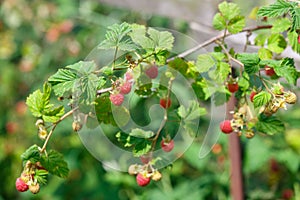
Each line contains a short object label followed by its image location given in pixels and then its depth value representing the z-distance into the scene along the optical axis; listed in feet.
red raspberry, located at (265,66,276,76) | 5.92
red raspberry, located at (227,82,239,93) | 5.97
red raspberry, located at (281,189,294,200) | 8.13
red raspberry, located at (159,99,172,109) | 6.04
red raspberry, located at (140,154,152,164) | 5.90
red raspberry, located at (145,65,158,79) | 5.89
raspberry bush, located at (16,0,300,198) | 5.59
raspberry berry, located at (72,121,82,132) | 5.66
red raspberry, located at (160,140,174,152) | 5.95
